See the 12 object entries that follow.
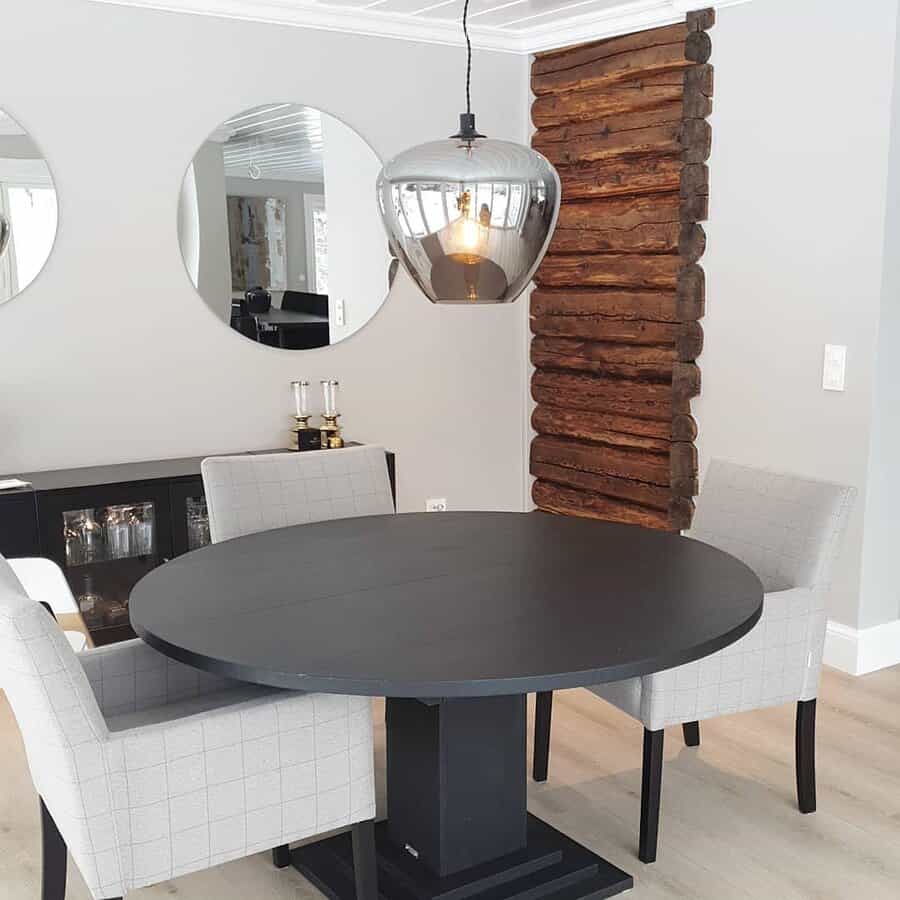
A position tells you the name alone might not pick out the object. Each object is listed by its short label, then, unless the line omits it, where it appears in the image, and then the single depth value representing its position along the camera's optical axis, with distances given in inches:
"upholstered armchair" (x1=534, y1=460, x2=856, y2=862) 101.0
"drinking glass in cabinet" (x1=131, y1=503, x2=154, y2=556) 151.6
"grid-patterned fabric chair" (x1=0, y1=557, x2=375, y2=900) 70.9
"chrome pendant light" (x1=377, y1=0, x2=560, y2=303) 72.5
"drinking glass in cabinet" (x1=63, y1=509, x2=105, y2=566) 147.3
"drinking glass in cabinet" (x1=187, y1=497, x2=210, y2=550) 155.9
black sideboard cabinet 143.5
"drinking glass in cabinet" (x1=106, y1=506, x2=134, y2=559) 150.5
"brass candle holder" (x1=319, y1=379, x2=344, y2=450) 169.8
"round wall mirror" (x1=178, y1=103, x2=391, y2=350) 165.2
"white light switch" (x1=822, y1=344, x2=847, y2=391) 143.8
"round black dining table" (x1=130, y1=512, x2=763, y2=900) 74.8
